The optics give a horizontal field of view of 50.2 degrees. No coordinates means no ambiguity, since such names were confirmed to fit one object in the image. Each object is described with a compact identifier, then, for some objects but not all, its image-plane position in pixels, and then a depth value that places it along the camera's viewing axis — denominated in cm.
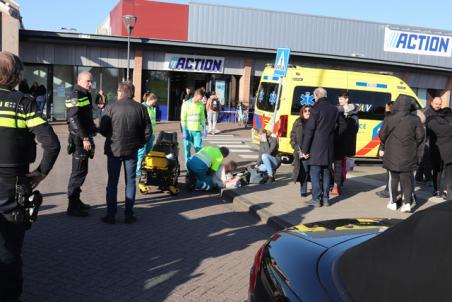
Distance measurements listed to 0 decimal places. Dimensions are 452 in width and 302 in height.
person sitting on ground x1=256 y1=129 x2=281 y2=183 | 1007
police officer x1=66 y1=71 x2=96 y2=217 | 642
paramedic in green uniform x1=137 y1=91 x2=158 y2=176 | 958
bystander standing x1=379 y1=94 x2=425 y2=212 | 741
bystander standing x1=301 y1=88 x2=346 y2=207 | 755
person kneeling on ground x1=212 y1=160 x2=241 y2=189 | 914
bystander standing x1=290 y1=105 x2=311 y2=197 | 852
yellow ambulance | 1276
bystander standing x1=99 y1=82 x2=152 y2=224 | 642
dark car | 180
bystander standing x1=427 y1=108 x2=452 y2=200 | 852
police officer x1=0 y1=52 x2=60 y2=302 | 353
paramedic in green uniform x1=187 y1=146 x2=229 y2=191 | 890
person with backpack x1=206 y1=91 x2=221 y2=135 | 2084
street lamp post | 1885
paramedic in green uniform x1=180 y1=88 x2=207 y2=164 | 1036
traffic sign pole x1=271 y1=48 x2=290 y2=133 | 1106
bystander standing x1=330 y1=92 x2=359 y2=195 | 865
